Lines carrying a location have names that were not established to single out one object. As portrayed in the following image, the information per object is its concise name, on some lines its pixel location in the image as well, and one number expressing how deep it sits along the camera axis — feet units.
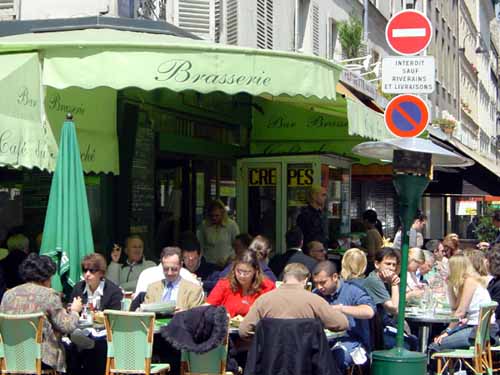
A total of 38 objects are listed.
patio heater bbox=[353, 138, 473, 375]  36.23
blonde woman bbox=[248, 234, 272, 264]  45.41
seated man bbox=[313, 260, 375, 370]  36.28
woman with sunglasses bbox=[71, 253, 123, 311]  36.95
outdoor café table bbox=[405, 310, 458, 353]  41.73
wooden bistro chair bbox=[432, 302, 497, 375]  38.91
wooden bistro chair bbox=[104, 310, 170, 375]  32.40
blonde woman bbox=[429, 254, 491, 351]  41.87
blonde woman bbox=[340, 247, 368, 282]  40.75
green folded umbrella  36.32
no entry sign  37.46
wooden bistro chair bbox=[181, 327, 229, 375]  32.41
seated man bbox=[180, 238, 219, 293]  46.35
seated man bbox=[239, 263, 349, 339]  31.55
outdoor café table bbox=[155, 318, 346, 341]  34.79
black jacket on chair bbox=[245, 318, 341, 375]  30.63
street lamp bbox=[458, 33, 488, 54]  207.22
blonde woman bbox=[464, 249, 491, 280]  45.30
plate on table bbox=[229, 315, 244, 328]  35.76
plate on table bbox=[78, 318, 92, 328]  35.43
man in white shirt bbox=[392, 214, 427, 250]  68.12
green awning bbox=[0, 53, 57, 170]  36.41
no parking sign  36.79
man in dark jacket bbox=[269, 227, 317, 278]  49.43
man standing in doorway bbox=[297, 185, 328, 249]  61.54
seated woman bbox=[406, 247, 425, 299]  49.46
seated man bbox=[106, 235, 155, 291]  46.93
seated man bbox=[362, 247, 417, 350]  40.57
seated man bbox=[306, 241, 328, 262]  52.32
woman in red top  37.64
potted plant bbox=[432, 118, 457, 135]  110.93
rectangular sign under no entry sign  36.39
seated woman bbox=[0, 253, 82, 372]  32.79
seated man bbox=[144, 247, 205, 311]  37.64
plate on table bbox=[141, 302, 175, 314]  36.07
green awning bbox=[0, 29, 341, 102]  37.89
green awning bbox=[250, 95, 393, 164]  72.17
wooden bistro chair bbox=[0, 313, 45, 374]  32.20
